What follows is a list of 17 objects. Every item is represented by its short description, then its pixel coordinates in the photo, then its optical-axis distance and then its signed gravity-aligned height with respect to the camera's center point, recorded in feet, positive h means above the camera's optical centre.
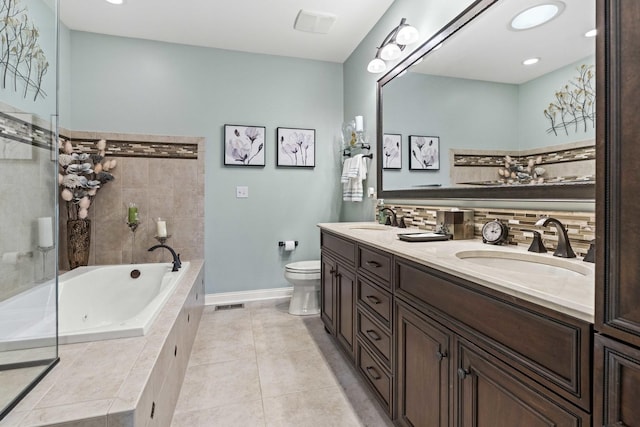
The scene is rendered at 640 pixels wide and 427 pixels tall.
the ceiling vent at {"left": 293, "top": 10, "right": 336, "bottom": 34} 8.43 +5.25
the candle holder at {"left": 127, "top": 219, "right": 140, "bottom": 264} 9.43 -0.80
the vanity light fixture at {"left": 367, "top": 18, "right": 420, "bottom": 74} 6.77 +3.77
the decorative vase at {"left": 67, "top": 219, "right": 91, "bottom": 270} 8.93 -0.84
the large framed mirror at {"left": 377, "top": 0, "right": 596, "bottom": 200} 3.75 +1.60
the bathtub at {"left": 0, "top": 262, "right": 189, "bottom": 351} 4.08 -1.74
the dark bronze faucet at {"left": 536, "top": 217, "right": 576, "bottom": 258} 3.77 -0.37
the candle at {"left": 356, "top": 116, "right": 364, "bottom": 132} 9.46 +2.63
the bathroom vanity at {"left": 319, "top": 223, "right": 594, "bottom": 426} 2.26 -1.22
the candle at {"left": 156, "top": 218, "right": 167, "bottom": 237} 9.46 -0.52
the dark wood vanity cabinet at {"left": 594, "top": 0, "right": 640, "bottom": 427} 1.79 -0.05
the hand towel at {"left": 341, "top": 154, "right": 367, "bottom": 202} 9.37 +1.02
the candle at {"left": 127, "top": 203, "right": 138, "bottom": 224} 9.25 -0.11
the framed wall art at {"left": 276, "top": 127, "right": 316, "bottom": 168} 10.87 +2.22
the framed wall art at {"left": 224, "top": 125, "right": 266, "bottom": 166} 10.40 +2.19
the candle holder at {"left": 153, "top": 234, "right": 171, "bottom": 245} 9.55 -0.85
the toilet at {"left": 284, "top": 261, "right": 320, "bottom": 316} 9.25 -2.33
